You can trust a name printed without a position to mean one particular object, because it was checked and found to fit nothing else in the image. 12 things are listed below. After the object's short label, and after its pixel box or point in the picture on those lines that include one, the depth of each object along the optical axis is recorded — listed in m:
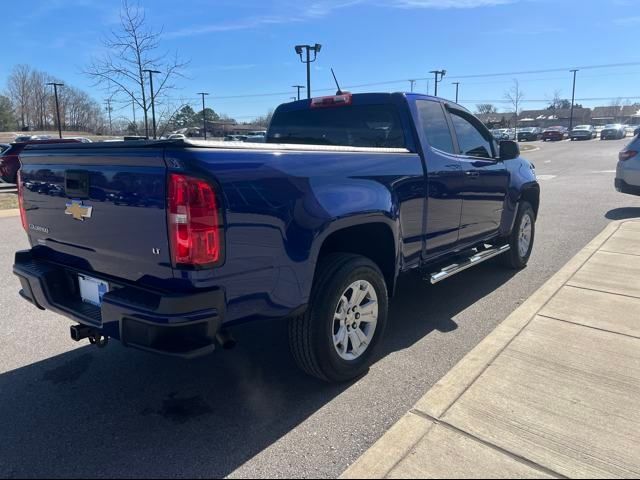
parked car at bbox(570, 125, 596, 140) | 55.76
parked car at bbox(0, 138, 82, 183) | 16.11
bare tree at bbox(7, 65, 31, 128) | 85.19
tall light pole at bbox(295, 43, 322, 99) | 24.70
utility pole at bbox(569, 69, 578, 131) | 79.21
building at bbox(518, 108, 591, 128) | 109.88
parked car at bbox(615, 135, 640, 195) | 10.48
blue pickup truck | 2.44
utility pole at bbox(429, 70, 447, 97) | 42.34
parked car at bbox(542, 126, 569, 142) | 57.13
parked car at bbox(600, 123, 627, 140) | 53.84
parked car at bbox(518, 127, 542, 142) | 61.03
